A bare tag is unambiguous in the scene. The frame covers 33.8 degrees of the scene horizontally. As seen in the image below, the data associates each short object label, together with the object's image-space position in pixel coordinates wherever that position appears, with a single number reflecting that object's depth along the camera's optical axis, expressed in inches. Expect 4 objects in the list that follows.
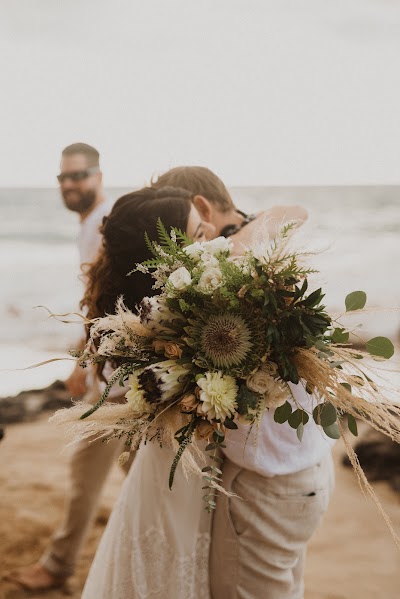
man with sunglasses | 102.3
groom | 58.9
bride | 61.3
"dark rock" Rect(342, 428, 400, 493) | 162.5
